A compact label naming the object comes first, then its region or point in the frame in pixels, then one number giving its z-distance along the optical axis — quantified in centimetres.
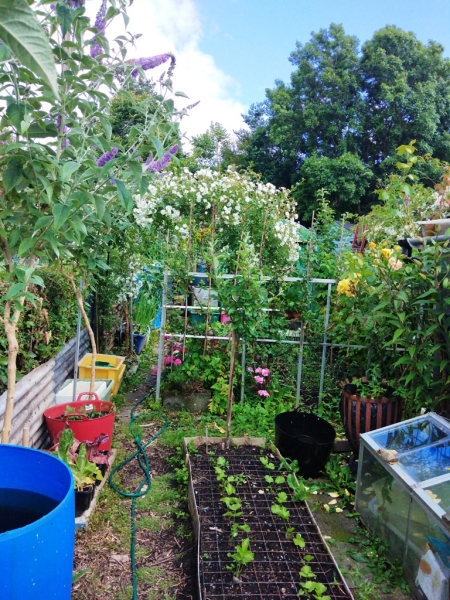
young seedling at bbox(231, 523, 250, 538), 220
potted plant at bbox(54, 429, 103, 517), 240
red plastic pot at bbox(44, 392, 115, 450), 281
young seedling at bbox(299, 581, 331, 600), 182
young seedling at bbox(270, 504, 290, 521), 235
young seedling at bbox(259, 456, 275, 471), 284
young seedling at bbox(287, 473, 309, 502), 255
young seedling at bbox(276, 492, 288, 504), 251
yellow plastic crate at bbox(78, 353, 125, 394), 421
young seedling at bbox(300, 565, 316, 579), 193
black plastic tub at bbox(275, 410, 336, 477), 303
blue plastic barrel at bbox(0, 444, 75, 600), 107
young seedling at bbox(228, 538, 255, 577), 197
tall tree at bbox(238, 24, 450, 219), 1653
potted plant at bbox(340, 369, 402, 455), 308
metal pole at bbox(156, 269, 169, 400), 423
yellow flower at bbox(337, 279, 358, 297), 356
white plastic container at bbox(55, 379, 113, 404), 355
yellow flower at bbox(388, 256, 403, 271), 312
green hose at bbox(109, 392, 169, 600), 222
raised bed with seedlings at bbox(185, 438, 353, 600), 191
